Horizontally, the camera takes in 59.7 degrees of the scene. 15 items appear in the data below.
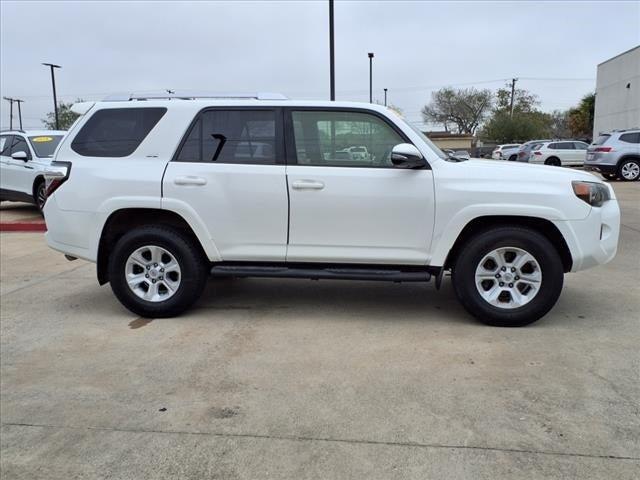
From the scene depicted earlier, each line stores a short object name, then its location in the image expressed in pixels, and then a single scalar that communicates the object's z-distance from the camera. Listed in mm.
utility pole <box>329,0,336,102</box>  13289
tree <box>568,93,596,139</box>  56847
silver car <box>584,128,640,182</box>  18219
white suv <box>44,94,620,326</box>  4449
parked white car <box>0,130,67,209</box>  11625
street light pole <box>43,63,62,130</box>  38344
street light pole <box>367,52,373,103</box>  22919
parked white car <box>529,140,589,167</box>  26281
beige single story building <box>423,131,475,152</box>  35191
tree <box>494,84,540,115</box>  70188
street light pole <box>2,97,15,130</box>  59750
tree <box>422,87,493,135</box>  74688
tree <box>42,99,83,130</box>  57441
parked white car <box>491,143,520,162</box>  33781
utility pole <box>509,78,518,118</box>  66638
